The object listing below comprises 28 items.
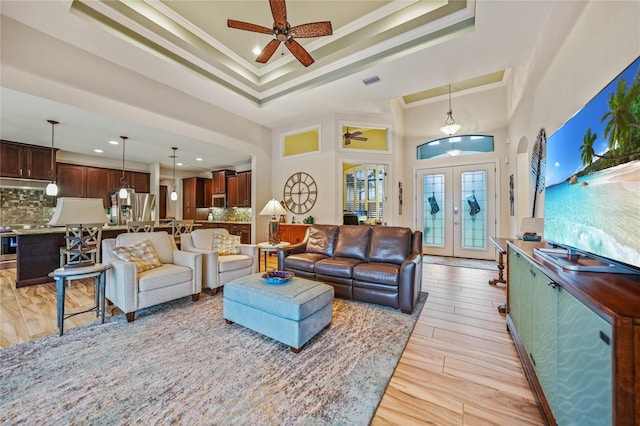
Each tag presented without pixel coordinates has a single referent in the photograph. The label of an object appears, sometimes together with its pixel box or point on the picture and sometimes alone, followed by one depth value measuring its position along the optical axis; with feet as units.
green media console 2.55
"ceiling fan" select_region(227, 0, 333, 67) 8.32
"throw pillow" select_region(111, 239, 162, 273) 9.34
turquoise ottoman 6.83
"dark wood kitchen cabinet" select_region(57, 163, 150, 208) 20.56
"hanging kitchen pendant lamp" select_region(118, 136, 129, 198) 18.42
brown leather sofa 9.50
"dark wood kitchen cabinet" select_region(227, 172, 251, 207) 23.18
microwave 25.68
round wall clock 19.44
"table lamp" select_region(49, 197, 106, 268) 8.02
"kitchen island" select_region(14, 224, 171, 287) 12.62
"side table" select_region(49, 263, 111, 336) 7.70
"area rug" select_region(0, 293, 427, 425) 4.80
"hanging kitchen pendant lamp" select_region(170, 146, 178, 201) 18.83
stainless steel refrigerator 22.47
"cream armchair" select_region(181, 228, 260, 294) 11.19
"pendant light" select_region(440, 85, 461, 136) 16.51
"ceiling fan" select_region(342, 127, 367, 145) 19.49
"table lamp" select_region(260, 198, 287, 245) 13.97
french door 19.34
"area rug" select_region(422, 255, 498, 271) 16.89
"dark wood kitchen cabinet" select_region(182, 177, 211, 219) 28.22
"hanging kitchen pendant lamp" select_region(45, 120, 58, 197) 14.78
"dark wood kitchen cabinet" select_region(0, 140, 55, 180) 16.07
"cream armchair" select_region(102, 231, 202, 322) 8.55
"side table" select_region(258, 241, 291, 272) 13.13
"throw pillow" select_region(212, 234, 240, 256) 12.59
